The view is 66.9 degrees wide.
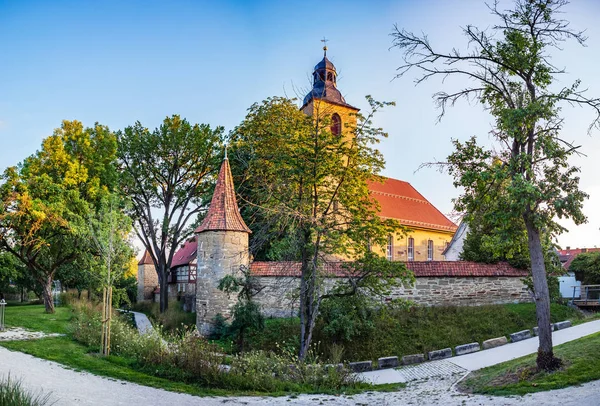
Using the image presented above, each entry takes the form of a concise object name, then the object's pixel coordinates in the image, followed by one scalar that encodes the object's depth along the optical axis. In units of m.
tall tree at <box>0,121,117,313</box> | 18.61
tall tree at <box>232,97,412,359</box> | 12.72
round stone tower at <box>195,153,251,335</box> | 17.92
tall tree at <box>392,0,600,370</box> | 9.69
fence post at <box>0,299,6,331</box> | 15.21
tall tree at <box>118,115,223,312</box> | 26.61
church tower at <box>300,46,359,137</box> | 29.75
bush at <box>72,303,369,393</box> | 9.98
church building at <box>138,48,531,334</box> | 18.05
